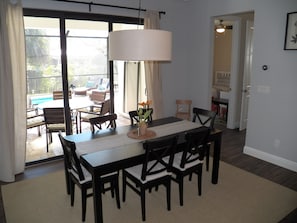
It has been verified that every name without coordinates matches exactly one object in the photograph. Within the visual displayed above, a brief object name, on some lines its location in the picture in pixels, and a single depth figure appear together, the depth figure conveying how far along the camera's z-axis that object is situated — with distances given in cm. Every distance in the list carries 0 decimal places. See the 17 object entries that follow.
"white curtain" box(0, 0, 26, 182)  316
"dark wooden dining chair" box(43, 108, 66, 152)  402
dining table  224
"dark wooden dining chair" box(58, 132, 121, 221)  239
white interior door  521
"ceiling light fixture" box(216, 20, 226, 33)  599
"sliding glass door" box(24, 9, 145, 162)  370
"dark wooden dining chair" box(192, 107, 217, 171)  346
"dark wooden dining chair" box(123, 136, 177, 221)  234
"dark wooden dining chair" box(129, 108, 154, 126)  362
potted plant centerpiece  288
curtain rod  368
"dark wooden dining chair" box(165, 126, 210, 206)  269
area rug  260
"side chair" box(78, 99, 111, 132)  442
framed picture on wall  340
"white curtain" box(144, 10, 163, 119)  444
